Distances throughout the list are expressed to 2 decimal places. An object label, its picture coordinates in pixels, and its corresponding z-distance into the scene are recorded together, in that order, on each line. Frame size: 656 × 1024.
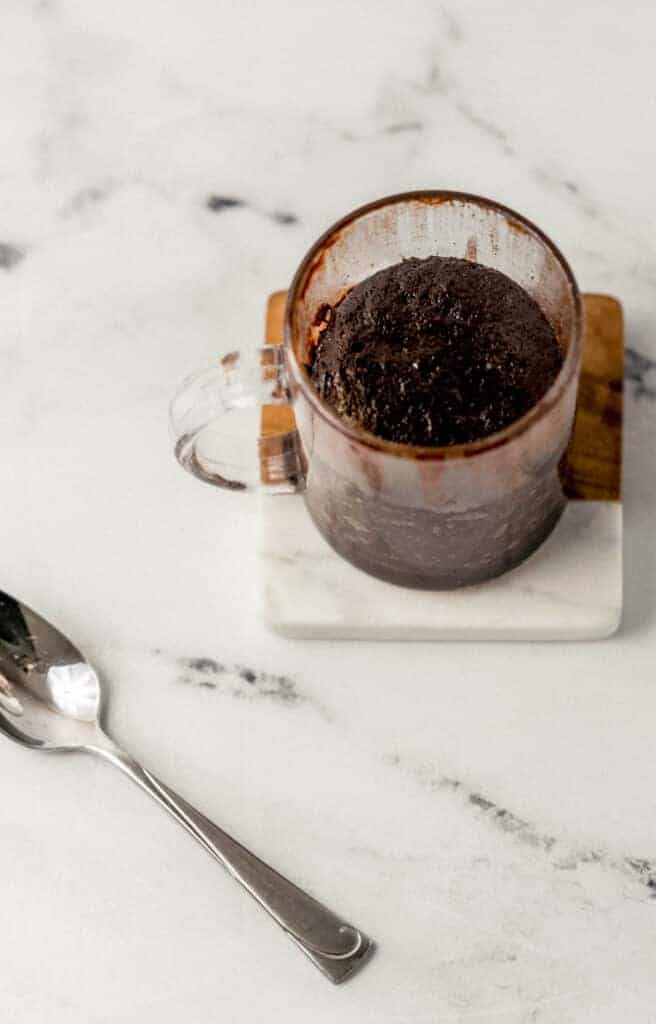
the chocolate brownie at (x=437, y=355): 0.73
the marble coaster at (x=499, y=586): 0.78
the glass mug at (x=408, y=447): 0.72
